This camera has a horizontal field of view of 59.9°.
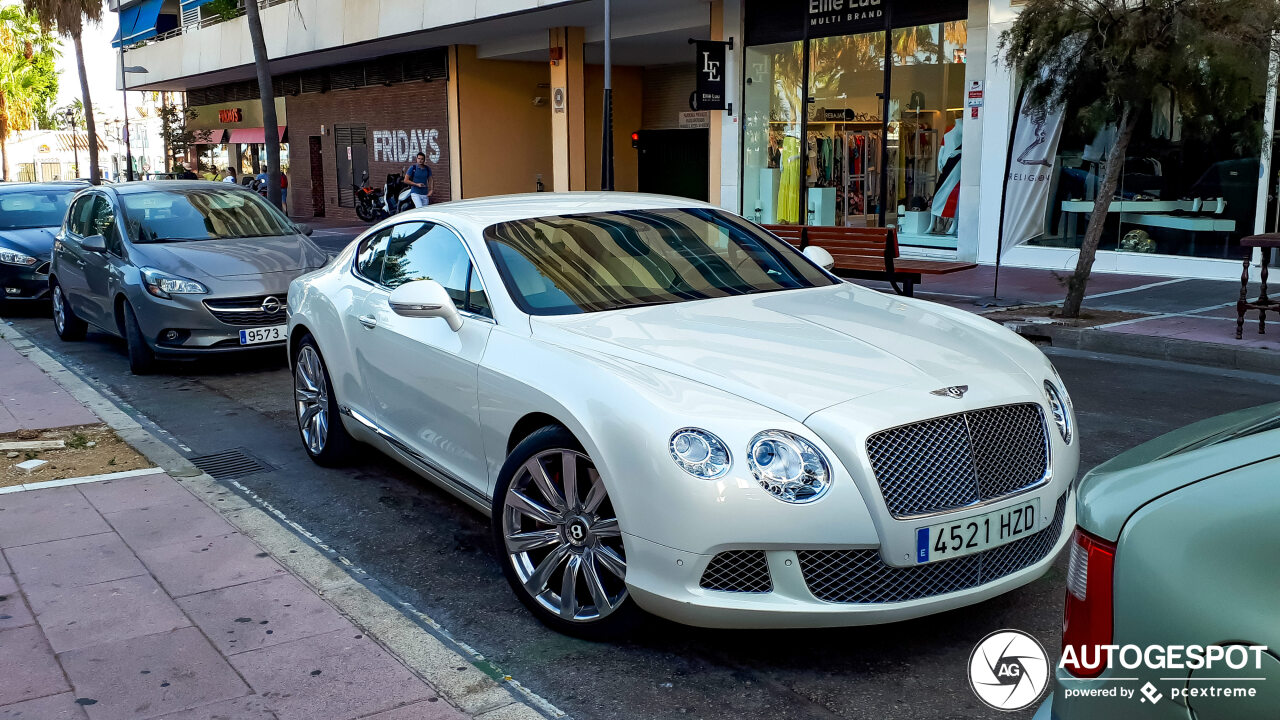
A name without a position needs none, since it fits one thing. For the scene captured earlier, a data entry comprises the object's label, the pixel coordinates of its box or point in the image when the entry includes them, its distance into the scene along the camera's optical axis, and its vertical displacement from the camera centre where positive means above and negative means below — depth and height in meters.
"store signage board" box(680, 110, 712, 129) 27.73 +1.61
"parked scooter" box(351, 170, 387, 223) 30.03 -0.47
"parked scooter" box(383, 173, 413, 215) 29.17 -0.12
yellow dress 20.03 +0.01
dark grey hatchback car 8.96 -0.65
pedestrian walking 27.95 +0.23
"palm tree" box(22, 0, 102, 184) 39.06 +6.01
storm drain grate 6.25 -1.58
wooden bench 11.34 -0.75
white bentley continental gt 3.31 -0.78
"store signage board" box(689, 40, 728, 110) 19.94 +1.92
